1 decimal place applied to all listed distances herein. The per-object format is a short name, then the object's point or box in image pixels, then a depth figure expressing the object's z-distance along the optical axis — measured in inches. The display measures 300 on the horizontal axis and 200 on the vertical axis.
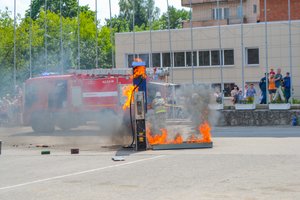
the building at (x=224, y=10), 2287.2
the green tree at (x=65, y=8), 3097.9
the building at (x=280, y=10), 1979.6
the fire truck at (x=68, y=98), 1206.9
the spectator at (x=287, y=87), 1208.2
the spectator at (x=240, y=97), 1230.6
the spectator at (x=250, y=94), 1218.8
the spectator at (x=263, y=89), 1253.1
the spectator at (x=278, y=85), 1186.6
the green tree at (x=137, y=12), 2783.5
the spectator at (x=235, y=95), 1287.4
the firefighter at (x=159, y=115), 788.6
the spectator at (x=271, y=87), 1214.8
